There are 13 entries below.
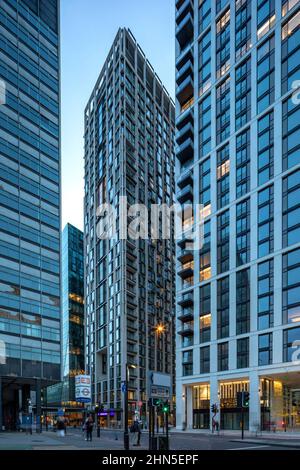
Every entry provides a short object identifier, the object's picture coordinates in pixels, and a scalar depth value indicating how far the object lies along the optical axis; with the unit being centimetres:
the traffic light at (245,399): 4247
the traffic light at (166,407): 2356
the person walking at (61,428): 4831
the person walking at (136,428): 3314
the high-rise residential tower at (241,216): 5850
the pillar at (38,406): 5704
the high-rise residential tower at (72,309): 15150
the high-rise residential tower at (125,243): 10556
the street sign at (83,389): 3839
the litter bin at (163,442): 2180
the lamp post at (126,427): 2544
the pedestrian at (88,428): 3750
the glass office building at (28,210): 6175
